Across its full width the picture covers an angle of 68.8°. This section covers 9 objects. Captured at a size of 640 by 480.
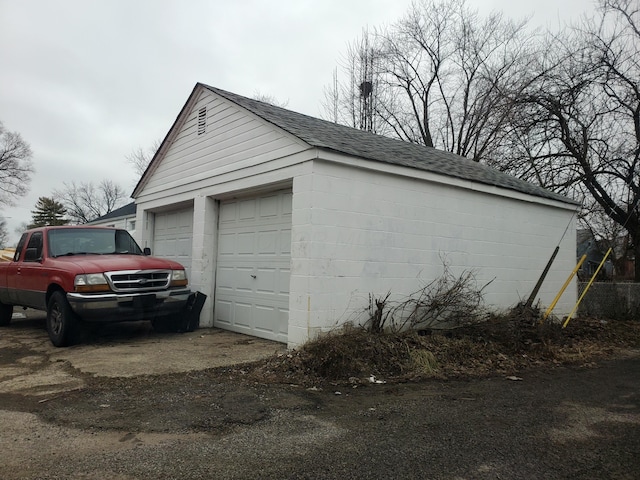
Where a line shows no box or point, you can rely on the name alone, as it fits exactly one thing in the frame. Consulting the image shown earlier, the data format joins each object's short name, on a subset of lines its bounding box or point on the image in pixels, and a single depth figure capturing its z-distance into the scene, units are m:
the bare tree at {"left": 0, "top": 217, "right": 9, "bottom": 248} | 62.53
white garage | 6.96
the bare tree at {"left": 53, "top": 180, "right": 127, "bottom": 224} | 61.53
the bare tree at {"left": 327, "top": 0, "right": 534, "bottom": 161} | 23.02
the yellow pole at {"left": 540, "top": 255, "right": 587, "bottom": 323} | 8.89
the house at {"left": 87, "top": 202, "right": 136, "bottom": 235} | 20.66
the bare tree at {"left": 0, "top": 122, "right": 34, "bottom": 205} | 45.38
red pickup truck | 6.95
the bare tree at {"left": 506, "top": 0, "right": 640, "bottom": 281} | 14.67
